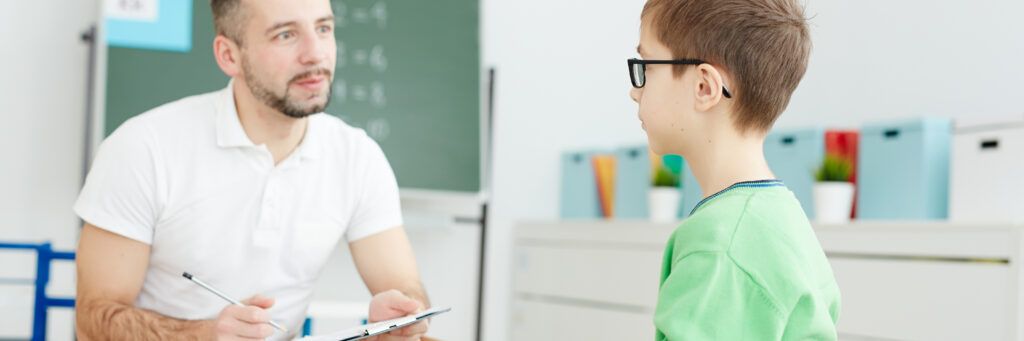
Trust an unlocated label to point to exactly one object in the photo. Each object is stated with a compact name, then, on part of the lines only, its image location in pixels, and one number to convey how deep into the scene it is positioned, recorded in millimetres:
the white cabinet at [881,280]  2152
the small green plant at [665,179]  3189
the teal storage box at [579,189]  3604
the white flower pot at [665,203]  3150
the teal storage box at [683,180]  3164
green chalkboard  3207
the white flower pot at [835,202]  2633
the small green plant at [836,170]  2680
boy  963
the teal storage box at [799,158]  2807
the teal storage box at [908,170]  2545
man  1586
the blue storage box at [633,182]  3388
